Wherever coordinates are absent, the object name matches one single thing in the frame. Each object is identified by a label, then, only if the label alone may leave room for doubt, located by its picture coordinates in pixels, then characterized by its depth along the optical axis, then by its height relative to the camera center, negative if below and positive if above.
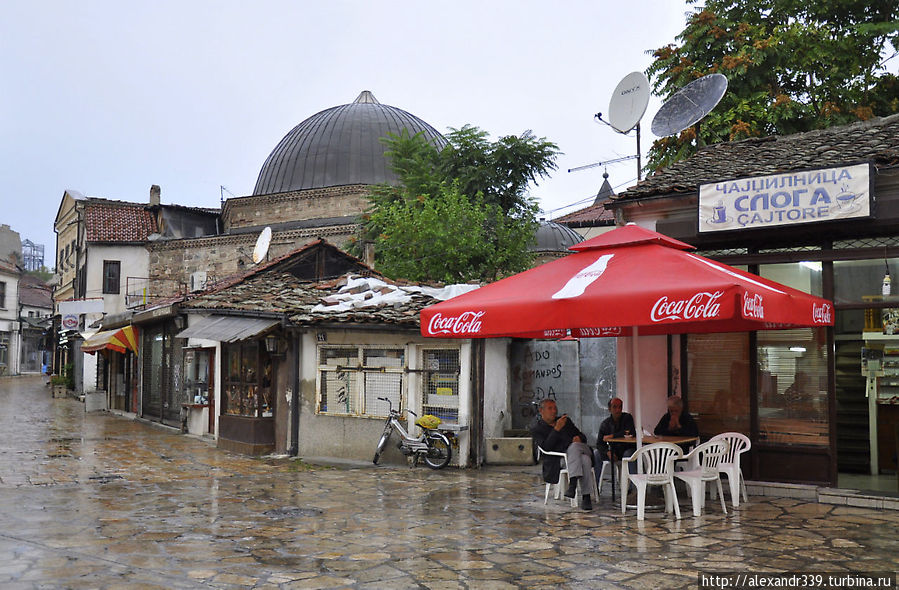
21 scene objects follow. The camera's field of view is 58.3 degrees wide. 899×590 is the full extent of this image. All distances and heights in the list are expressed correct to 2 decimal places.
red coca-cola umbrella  6.89 +0.47
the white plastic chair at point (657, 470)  8.14 -1.25
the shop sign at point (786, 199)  8.75 +1.70
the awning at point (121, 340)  22.41 +0.20
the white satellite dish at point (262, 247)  20.77 +2.61
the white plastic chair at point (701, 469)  8.26 -1.28
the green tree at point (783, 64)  18.98 +6.91
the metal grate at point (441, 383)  12.82 -0.56
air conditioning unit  34.63 +2.92
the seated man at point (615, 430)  9.27 -0.95
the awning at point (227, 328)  13.61 +0.35
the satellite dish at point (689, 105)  12.17 +3.74
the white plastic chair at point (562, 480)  8.91 -1.52
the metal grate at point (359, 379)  13.34 -0.52
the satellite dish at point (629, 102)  13.31 +4.13
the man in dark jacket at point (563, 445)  8.70 -1.07
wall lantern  14.12 +0.06
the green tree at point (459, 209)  20.81 +3.83
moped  12.36 -1.53
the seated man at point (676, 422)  9.34 -0.86
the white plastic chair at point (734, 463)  8.74 -1.26
